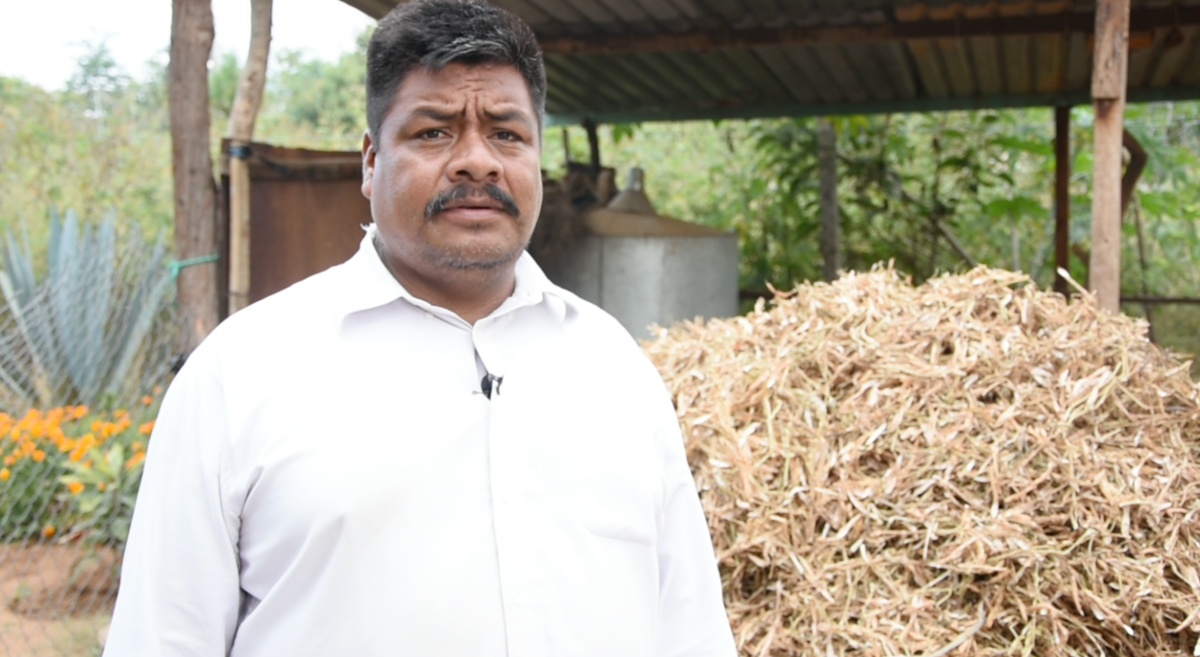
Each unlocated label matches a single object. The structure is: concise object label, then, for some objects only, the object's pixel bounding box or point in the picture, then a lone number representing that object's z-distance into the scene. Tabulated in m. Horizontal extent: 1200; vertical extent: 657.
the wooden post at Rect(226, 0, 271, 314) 4.84
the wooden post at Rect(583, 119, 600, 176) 8.18
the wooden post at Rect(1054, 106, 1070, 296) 7.45
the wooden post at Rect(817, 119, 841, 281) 8.79
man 1.39
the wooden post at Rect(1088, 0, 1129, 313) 4.00
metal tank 6.66
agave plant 5.32
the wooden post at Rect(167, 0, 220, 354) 4.62
